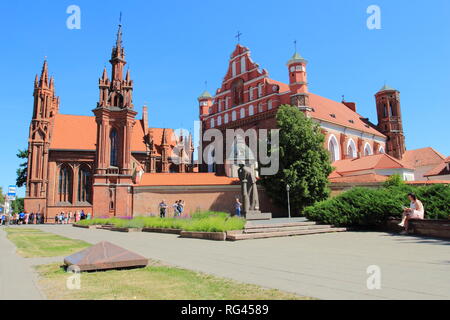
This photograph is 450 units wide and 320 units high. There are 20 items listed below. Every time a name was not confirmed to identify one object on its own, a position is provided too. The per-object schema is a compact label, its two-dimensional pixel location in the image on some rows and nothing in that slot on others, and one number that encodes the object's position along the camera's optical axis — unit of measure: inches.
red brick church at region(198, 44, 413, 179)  1480.1
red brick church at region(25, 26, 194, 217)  1371.8
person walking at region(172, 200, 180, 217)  1100.5
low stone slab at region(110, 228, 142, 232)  796.6
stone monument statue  872.9
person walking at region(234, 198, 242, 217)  1050.1
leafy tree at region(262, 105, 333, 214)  1117.1
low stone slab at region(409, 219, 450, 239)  482.7
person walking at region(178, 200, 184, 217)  1108.8
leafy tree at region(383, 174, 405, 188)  1085.9
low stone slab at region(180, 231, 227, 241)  537.7
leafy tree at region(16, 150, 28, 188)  2100.1
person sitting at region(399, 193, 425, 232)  531.8
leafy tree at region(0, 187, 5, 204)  3868.6
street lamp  1096.8
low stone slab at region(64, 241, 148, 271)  264.4
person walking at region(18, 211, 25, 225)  1625.2
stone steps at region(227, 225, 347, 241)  532.1
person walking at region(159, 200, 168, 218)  1101.7
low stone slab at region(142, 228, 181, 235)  678.7
